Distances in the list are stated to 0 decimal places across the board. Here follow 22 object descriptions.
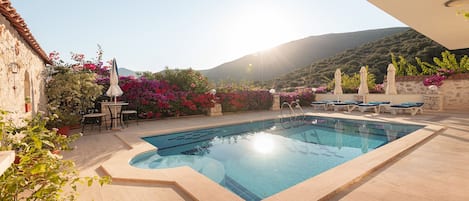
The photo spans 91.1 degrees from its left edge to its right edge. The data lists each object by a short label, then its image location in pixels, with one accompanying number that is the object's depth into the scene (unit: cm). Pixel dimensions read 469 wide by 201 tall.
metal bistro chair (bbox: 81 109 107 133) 780
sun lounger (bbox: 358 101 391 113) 1053
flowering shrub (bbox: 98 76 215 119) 899
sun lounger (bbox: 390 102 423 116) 959
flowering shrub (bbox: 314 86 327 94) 1516
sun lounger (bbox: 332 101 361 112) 1147
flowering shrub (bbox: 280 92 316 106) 1377
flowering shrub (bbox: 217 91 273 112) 1127
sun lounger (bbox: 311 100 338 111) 1229
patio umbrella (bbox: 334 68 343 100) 1278
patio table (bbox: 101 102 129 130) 740
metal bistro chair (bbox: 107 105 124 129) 744
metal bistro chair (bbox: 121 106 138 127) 860
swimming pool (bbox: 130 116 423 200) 386
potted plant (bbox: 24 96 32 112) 498
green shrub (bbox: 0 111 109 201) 148
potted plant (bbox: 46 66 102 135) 698
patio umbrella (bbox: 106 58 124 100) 716
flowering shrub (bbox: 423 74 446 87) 1148
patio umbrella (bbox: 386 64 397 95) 1093
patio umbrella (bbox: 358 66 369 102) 1155
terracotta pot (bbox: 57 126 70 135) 572
